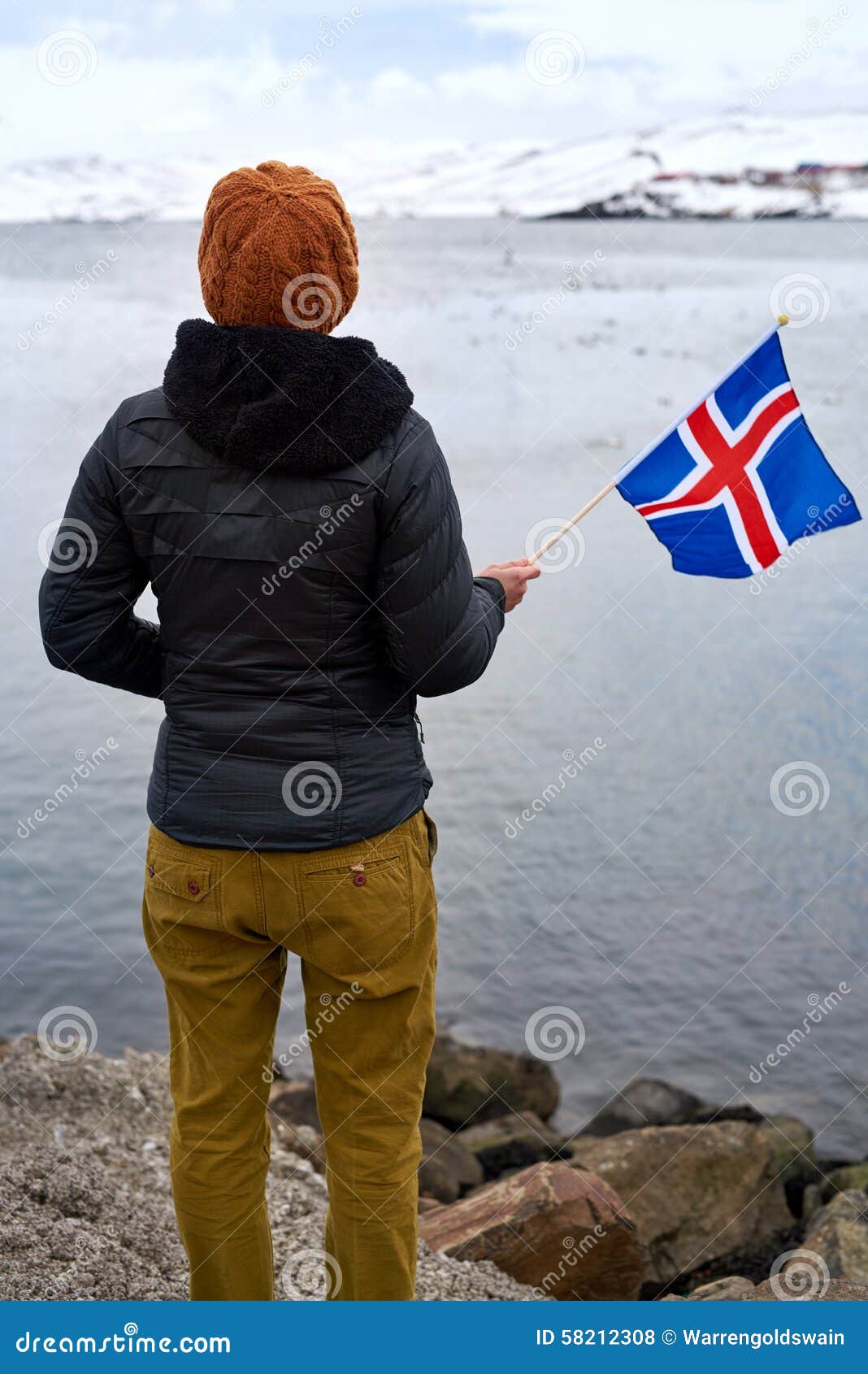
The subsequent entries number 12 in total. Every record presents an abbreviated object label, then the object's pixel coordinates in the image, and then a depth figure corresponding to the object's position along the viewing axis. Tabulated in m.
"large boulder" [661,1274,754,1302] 3.32
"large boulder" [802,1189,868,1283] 3.78
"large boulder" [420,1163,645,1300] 3.57
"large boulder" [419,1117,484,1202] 4.33
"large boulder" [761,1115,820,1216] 4.64
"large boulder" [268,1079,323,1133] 4.69
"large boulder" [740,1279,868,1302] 3.09
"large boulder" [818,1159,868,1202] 4.64
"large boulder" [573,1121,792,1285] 4.18
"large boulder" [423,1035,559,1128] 5.01
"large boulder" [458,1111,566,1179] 4.73
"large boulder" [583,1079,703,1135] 5.12
